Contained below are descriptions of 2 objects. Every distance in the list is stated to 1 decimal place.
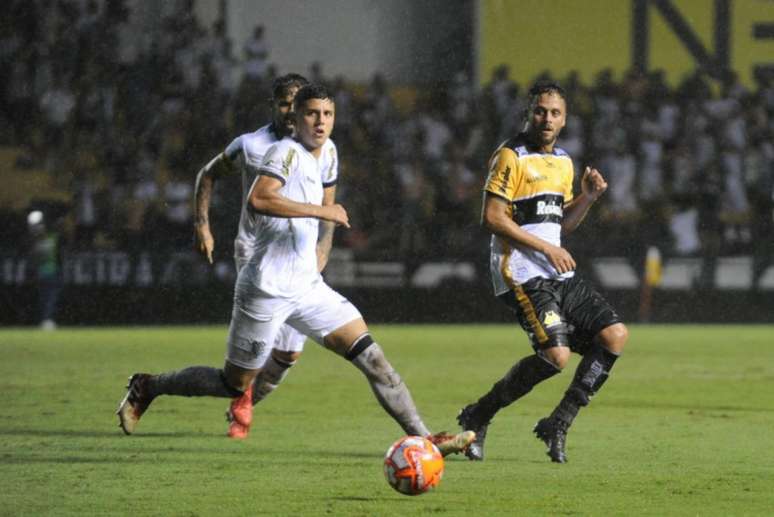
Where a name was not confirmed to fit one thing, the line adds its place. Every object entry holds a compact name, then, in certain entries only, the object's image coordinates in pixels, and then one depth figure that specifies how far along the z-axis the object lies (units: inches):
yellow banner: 2023.9
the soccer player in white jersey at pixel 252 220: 741.9
